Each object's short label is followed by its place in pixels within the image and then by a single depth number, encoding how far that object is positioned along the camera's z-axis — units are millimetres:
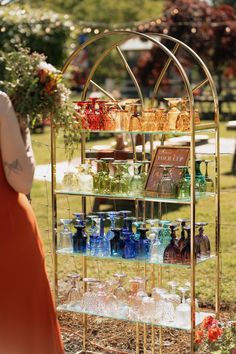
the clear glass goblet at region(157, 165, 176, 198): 6373
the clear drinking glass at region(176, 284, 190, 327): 6347
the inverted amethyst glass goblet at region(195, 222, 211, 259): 6453
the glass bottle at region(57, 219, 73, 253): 6881
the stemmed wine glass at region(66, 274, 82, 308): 6914
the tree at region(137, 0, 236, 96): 30232
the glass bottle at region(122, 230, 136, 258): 6490
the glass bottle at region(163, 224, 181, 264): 6343
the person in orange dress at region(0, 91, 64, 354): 4893
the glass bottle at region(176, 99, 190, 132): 6315
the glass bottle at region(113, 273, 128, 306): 6674
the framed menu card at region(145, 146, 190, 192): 6476
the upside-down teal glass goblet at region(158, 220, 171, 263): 6481
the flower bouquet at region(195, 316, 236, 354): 5952
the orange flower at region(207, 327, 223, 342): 5961
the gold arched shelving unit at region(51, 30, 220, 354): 6094
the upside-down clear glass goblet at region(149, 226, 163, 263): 6486
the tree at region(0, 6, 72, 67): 22667
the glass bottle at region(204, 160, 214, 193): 6549
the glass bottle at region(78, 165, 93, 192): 6817
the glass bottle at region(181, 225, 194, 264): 6311
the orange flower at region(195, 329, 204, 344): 6062
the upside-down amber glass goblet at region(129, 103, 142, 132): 6541
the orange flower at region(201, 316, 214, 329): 6086
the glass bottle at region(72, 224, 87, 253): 6789
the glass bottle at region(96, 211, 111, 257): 6688
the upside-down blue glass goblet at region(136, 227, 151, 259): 6449
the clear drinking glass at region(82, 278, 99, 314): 6752
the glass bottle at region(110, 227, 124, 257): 6601
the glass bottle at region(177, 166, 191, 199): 6352
